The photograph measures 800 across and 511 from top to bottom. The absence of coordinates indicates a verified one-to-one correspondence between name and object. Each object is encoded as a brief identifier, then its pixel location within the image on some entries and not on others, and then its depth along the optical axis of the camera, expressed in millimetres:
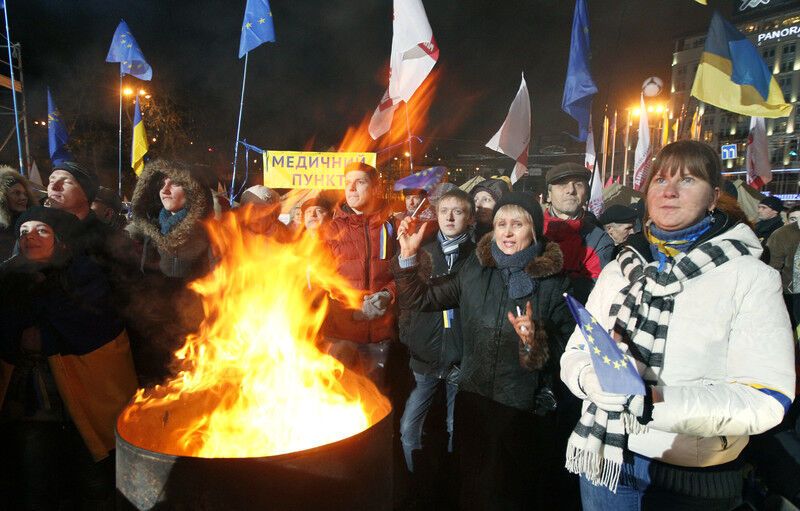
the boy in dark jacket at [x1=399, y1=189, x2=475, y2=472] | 3965
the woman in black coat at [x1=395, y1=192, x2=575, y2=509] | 3098
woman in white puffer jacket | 1791
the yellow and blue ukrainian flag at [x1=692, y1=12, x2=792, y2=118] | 6453
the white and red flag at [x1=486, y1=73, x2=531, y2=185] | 8766
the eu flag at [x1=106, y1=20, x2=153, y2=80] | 10453
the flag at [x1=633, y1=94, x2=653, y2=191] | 10125
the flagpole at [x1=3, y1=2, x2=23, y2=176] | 8844
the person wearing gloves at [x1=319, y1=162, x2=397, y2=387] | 4242
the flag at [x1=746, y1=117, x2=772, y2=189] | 11523
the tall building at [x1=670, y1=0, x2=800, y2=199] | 76938
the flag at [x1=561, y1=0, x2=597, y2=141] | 6855
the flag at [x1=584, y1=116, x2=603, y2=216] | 8344
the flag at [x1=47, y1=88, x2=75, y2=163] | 10242
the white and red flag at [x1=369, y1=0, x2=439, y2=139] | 7277
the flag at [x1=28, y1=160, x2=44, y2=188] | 10209
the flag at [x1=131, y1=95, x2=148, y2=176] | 10844
